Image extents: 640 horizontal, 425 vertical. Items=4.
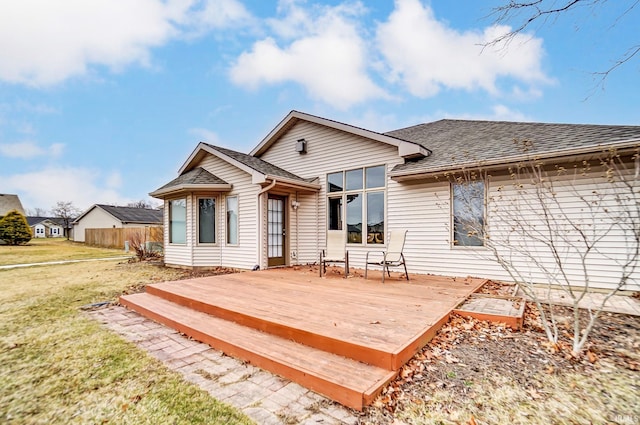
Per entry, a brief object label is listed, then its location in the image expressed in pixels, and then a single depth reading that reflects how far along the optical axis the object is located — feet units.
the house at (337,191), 21.40
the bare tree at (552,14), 11.08
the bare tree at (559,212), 16.65
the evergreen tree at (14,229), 74.23
